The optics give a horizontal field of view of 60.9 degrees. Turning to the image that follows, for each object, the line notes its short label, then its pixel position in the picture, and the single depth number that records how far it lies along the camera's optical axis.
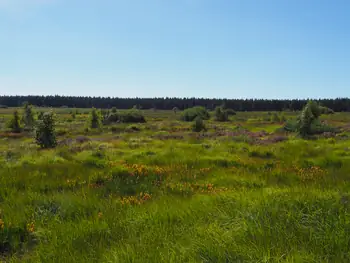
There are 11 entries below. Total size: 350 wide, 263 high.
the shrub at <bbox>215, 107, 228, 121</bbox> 79.56
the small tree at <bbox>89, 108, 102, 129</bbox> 52.56
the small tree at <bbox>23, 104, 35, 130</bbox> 57.53
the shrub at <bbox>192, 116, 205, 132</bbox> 46.47
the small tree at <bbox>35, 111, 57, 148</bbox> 23.86
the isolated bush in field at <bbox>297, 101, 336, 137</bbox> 33.16
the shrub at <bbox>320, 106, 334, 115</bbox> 94.76
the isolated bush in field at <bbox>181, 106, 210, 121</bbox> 81.38
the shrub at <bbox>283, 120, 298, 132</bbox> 41.32
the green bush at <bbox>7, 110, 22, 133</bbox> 52.12
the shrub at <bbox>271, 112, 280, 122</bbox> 73.07
